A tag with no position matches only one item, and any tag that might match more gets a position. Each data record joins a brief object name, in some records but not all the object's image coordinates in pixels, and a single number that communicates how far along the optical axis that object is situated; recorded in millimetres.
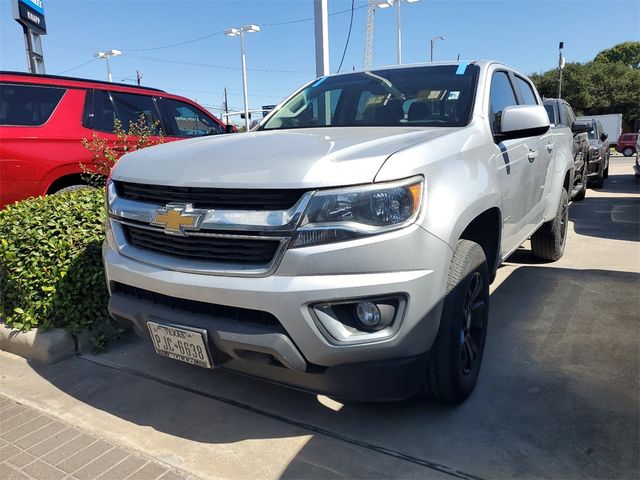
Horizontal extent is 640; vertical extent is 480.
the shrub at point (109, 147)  5114
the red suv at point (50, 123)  4969
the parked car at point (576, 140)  7727
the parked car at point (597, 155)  10695
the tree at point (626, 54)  65562
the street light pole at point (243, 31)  29906
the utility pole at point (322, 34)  7066
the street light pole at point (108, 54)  31406
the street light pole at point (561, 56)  30562
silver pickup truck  2059
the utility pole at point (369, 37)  46000
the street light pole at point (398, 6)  15819
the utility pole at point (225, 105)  61144
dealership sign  8359
